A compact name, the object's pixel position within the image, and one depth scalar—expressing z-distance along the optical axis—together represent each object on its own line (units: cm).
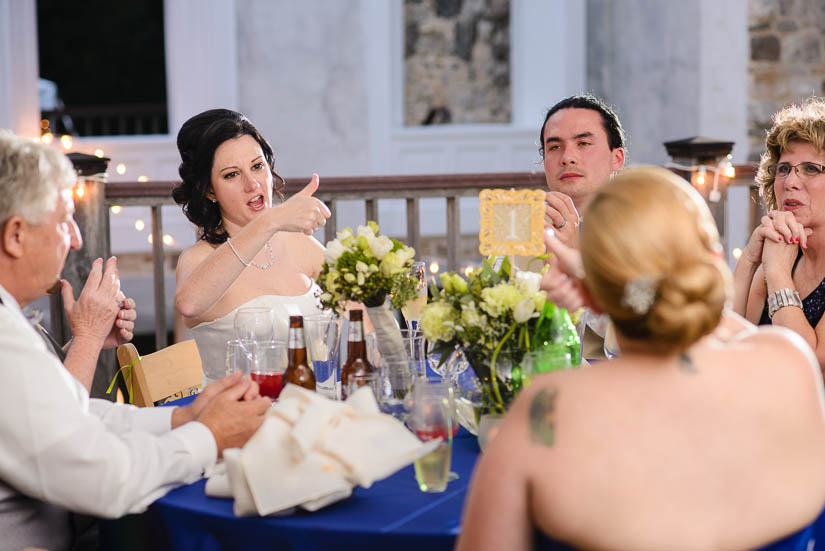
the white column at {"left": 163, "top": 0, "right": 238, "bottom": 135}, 672
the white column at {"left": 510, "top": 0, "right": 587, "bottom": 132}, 815
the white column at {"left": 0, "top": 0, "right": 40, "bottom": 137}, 664
